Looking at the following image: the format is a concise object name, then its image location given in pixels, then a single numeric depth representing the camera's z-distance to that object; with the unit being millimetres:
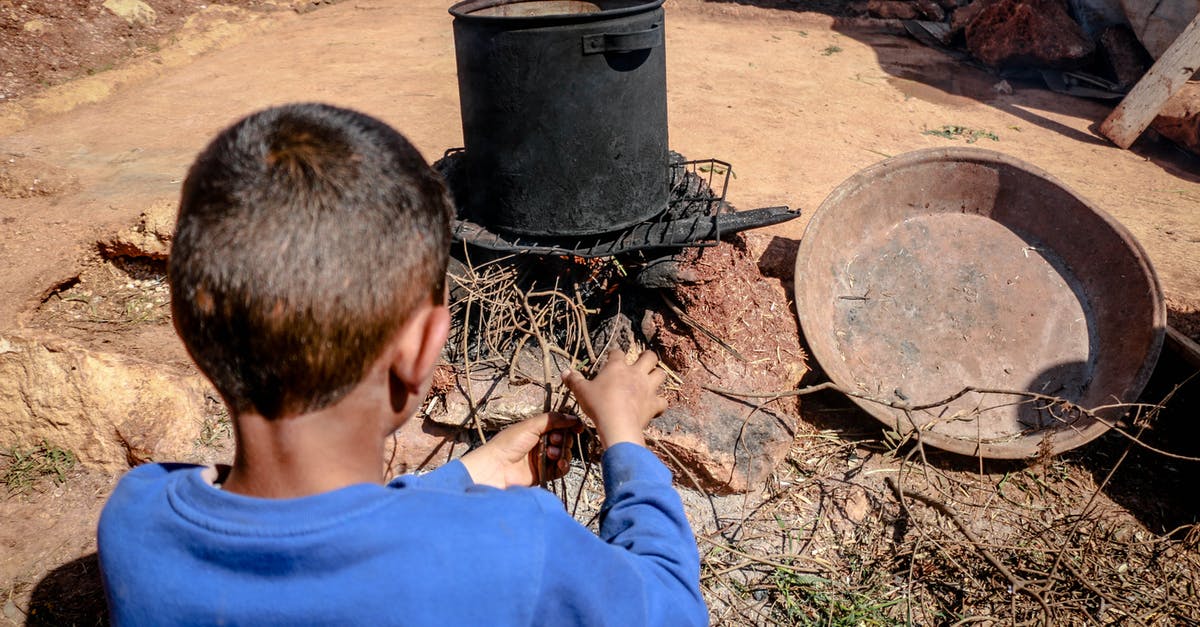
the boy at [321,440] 994
